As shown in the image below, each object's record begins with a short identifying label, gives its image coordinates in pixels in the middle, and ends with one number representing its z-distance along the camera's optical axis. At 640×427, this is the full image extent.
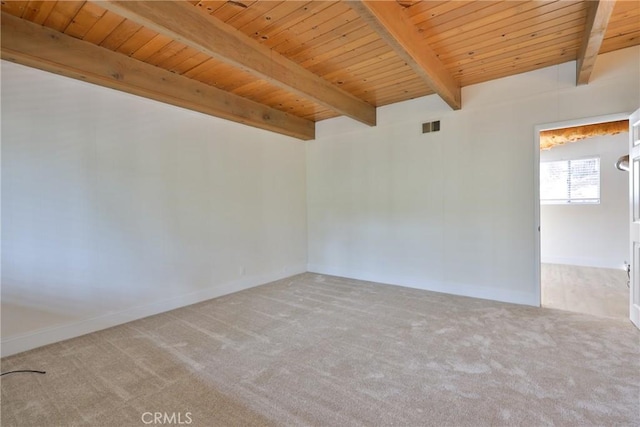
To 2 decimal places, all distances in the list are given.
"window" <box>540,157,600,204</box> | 5.75
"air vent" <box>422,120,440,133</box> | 4.16
